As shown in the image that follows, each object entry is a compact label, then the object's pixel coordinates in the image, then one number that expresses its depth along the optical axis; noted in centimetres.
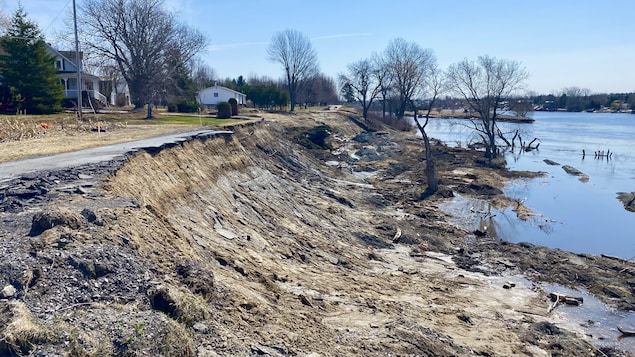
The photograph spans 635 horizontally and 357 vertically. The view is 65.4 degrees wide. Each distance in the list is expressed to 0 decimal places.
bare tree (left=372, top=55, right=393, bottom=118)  6850
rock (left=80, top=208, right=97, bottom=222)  762
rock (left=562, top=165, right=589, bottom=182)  3394
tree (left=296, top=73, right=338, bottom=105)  8572
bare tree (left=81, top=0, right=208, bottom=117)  3559
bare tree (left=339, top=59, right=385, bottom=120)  7019
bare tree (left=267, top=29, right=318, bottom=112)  7338
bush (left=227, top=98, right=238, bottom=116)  3984
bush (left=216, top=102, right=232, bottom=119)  3661
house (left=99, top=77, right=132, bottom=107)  5257
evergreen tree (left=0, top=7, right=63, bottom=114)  3131
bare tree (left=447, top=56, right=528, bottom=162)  4175
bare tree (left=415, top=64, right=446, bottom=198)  2600
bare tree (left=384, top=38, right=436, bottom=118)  3881
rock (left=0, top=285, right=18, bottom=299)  543
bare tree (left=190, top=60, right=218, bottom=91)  7214
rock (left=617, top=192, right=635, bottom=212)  2515
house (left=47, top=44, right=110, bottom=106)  4328
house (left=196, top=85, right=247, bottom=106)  6469
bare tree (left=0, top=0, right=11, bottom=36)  3445
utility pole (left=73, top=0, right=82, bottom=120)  2742
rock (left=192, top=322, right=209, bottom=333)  594
